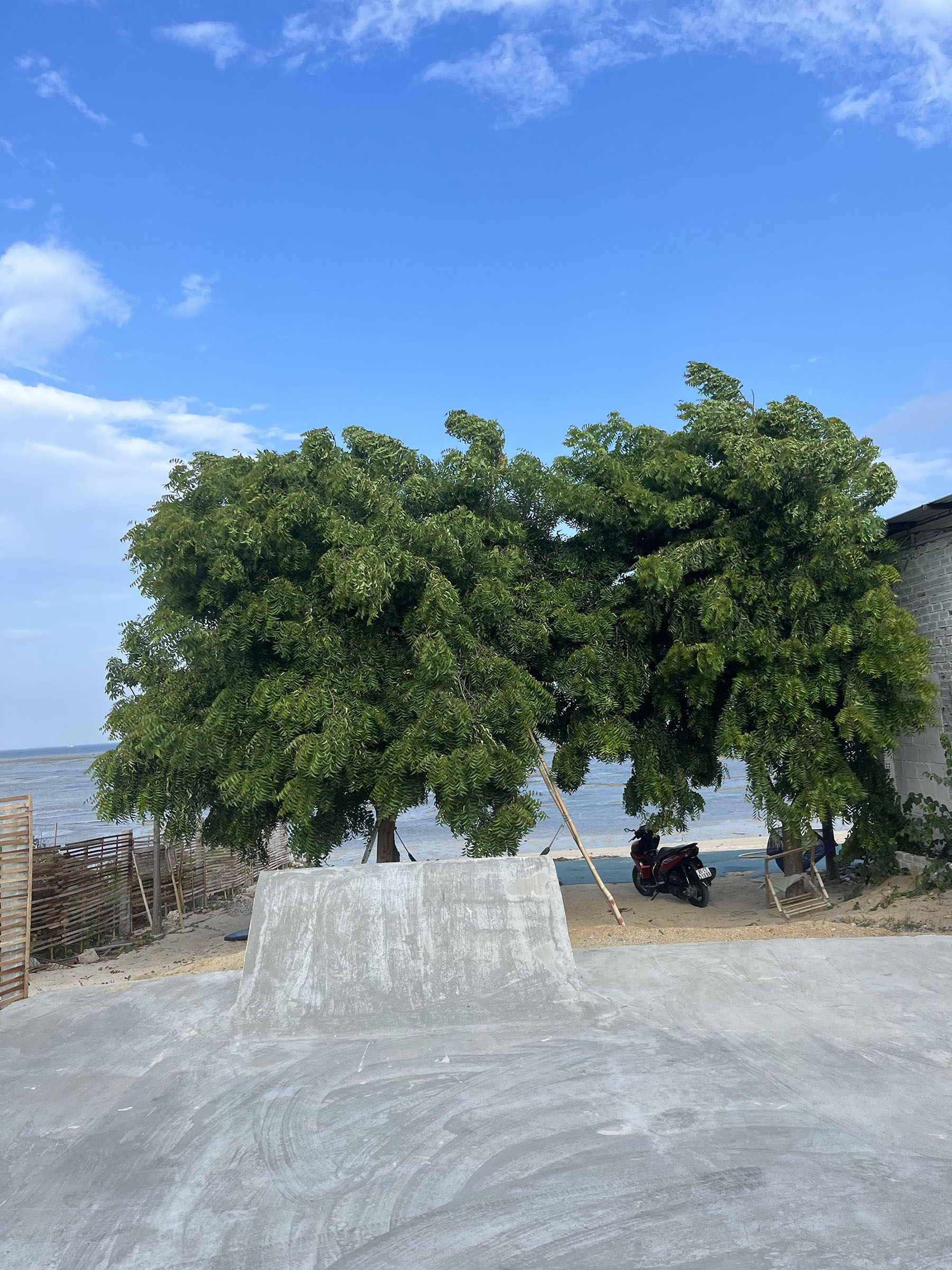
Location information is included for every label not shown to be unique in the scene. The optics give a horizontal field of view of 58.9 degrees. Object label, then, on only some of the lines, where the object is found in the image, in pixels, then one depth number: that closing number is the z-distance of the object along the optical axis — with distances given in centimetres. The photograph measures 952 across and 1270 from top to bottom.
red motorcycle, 1173
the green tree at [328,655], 803
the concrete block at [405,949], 552
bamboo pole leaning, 927
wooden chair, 998
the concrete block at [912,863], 950
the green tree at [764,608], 884
